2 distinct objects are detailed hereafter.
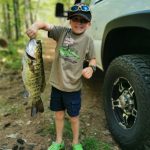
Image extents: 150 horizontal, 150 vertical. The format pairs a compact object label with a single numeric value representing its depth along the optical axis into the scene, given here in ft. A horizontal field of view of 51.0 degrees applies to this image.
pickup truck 5.00
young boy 4.98
